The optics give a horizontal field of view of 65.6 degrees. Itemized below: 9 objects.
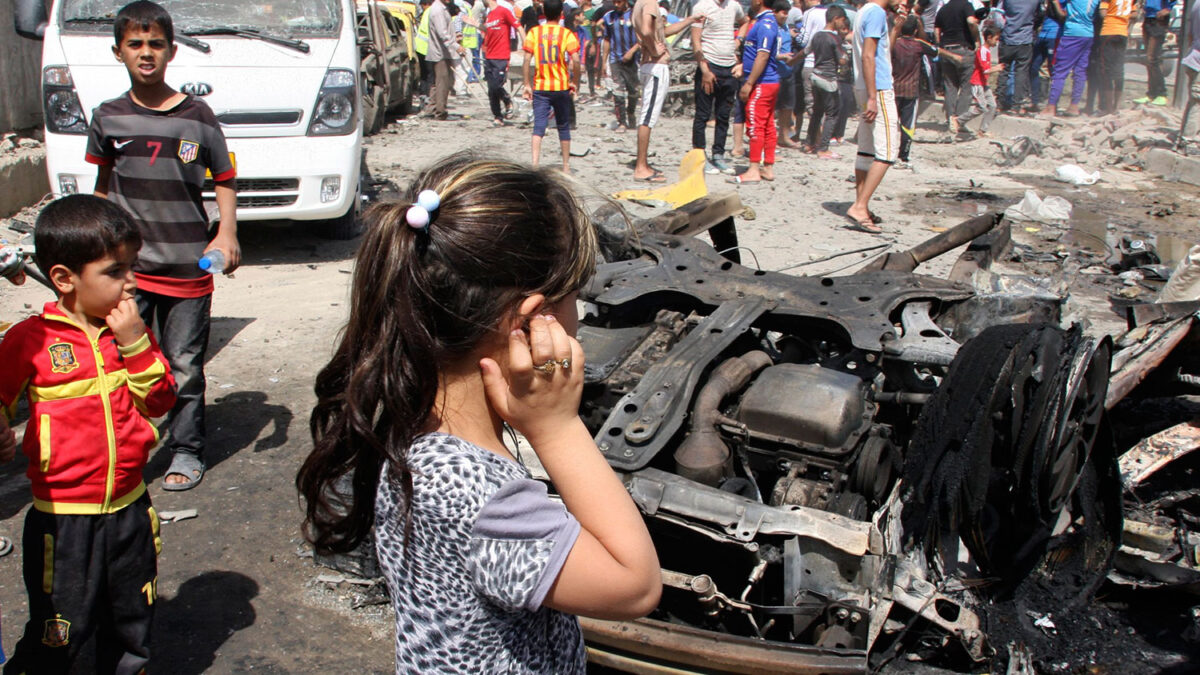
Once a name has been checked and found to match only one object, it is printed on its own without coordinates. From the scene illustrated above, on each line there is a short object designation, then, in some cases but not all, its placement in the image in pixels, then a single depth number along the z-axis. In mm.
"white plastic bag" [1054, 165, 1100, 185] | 11977
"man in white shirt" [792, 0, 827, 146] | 14000
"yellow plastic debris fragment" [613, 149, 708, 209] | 6004
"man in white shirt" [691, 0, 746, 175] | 10898
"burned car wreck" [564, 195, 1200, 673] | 2811
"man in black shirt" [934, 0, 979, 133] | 14938
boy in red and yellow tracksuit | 2658
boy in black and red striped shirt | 4164
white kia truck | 6828
